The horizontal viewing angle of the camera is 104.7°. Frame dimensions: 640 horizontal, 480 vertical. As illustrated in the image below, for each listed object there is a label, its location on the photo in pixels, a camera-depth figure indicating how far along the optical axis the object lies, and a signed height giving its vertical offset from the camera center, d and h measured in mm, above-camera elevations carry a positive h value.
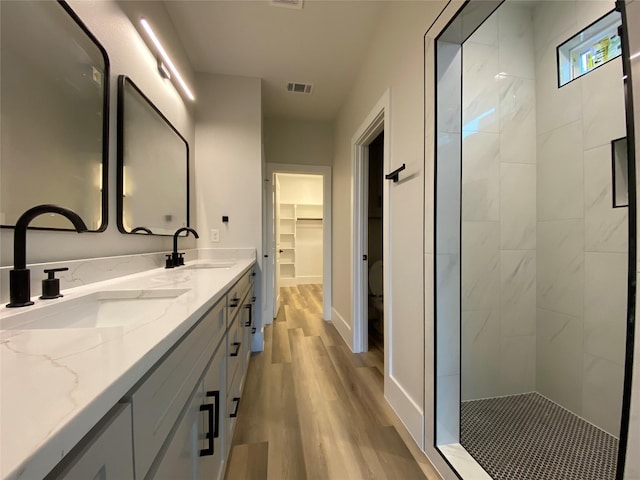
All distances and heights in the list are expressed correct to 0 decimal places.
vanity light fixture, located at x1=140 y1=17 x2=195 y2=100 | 1419 +1238
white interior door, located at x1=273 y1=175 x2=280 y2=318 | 3308 +19
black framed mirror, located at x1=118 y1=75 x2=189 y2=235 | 1268 +465
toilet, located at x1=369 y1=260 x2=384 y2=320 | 2965 -581
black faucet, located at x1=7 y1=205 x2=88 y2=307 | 657 -39
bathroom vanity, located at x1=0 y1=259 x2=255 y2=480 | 251 -197
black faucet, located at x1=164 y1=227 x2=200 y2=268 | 1654 -123
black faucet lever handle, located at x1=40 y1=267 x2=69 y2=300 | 749 -138
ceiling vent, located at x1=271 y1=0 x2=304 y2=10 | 1625 +1578
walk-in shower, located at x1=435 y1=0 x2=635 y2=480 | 1194 -9
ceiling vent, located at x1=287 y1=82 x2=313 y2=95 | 2523 +1598
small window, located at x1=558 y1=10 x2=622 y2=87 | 1349 +1110
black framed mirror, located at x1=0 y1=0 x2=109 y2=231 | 719 +444
